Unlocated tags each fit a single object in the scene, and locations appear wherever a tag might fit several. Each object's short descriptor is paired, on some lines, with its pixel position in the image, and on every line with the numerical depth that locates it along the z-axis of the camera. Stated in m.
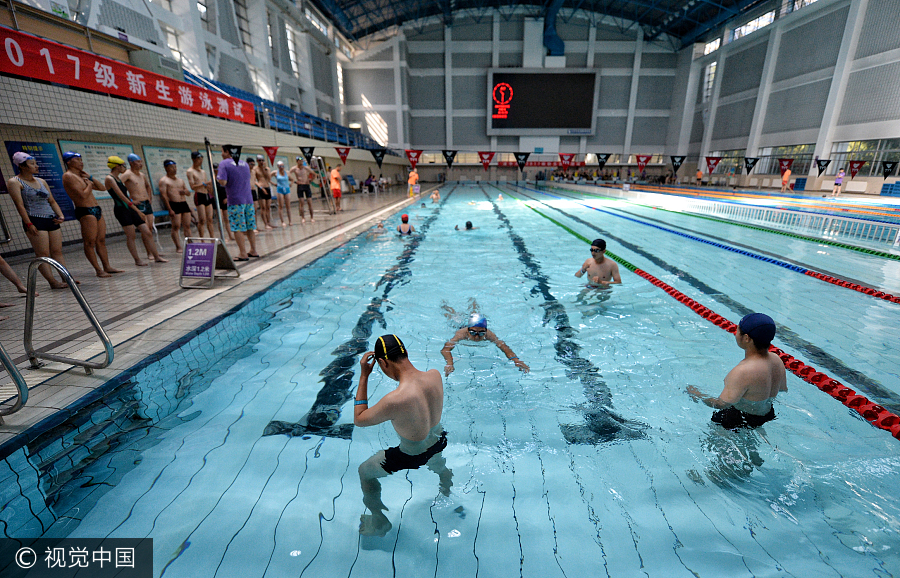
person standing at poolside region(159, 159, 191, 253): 5.71
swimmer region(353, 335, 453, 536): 1.67
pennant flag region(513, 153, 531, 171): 17.16
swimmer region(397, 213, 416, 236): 7.92
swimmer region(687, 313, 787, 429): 1.97
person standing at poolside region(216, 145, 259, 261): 5.01
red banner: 4.72
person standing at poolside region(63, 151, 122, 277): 4.45
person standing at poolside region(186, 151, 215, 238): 6.02
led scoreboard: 30.66
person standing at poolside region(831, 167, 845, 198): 15.44
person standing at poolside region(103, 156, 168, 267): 4.88
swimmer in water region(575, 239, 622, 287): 4.73
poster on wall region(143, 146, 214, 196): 8.06
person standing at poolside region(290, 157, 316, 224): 9.12
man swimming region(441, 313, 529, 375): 3.16
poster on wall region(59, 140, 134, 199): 6.59
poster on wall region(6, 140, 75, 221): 5.89
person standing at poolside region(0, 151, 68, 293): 4.00
